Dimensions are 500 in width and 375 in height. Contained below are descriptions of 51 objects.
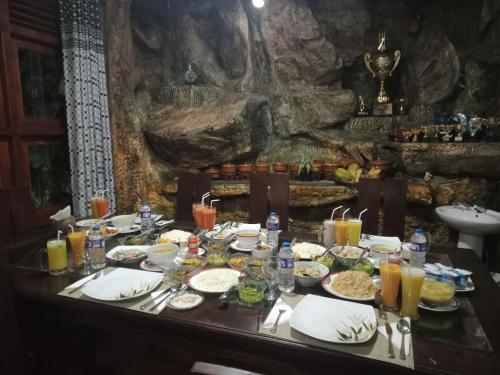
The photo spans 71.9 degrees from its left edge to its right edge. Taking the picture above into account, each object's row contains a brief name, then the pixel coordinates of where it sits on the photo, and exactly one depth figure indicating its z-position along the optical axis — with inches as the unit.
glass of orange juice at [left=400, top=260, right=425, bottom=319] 44.0
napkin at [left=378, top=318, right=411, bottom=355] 37.6
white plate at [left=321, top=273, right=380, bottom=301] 48.3
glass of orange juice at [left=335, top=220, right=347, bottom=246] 67.9
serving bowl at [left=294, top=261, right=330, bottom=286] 52.7
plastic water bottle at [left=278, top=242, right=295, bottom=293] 51.2
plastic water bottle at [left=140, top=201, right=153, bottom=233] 81.4
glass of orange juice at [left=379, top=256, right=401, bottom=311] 46.4
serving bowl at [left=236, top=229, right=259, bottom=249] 70.6
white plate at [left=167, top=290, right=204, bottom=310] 46.9
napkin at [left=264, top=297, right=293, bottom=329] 43.1
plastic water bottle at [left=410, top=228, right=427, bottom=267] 55.5
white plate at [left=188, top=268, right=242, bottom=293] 51.7
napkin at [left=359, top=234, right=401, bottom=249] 70.2
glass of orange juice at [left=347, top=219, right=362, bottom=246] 68.4
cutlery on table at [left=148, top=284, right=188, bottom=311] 47.5
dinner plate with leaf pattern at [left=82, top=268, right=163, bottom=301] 50.1
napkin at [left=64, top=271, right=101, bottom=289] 53.8
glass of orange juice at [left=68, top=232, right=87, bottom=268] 62.2
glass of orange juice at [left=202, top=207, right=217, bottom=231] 78.7
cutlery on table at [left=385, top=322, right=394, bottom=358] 36.8
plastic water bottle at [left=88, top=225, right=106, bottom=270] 60.9
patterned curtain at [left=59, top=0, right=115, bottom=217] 123.5
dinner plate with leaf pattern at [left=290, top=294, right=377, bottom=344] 39.8
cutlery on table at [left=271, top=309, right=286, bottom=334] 41.5
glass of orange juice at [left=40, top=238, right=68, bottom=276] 59.1
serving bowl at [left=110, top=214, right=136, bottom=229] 83.0
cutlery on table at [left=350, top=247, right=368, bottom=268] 58.9
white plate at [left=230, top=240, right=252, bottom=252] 69.6
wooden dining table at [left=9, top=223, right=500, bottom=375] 37.6
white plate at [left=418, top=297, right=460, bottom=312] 45.4
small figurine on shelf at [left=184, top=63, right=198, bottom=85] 170.7
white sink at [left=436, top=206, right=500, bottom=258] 98.6
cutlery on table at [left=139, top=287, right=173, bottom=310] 47.5
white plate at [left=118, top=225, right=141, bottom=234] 81.5
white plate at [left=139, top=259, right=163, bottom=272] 59.9
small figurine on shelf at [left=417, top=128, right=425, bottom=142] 134.0
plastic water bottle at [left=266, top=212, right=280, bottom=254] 70.6
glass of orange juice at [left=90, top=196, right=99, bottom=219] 87.6
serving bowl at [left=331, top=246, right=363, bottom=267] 58.9
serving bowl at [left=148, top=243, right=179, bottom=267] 59.4
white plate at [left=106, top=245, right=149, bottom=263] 63.4
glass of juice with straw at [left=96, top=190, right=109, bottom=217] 87.5
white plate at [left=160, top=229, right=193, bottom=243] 73.7
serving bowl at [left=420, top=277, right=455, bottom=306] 45.7
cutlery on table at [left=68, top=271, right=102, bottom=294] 52.4
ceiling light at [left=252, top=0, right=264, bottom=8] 117.3
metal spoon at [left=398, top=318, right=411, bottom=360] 38.3
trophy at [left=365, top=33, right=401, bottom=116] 157.4
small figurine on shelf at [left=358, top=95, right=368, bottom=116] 166.2
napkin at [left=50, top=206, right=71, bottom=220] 73.9
